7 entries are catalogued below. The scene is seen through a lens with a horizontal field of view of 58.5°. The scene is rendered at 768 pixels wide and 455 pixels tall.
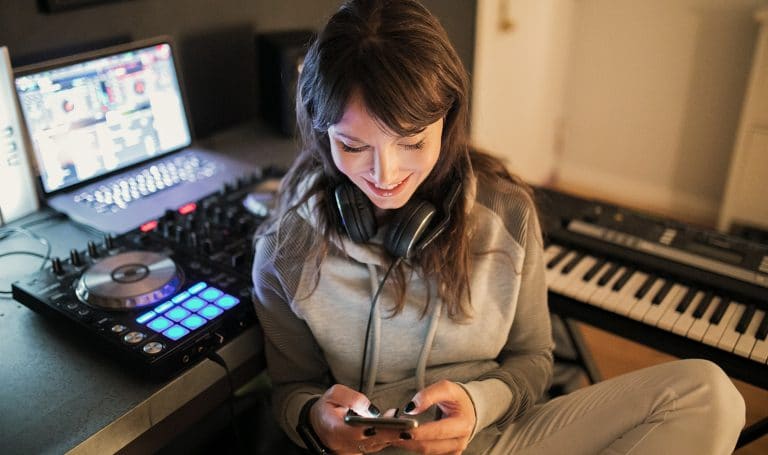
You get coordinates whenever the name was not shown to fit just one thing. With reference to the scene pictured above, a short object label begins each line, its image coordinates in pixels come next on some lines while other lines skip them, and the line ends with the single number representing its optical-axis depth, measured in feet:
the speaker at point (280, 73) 5.40
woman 3.11
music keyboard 4.05
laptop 4.04
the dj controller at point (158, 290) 3.15
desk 2.80
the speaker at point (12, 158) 3.80
